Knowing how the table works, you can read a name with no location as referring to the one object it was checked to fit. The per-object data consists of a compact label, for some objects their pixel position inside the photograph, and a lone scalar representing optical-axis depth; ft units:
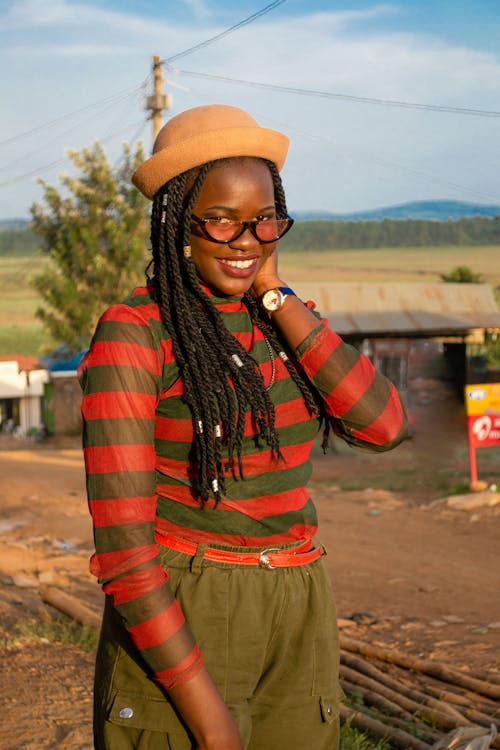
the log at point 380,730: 12.67
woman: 5.49
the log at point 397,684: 14.35
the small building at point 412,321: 68.33
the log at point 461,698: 15.01
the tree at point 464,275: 101.91
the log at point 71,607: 16.92
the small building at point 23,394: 76.28
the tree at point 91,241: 75.61
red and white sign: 37.42
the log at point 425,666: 15.66
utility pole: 58.70
